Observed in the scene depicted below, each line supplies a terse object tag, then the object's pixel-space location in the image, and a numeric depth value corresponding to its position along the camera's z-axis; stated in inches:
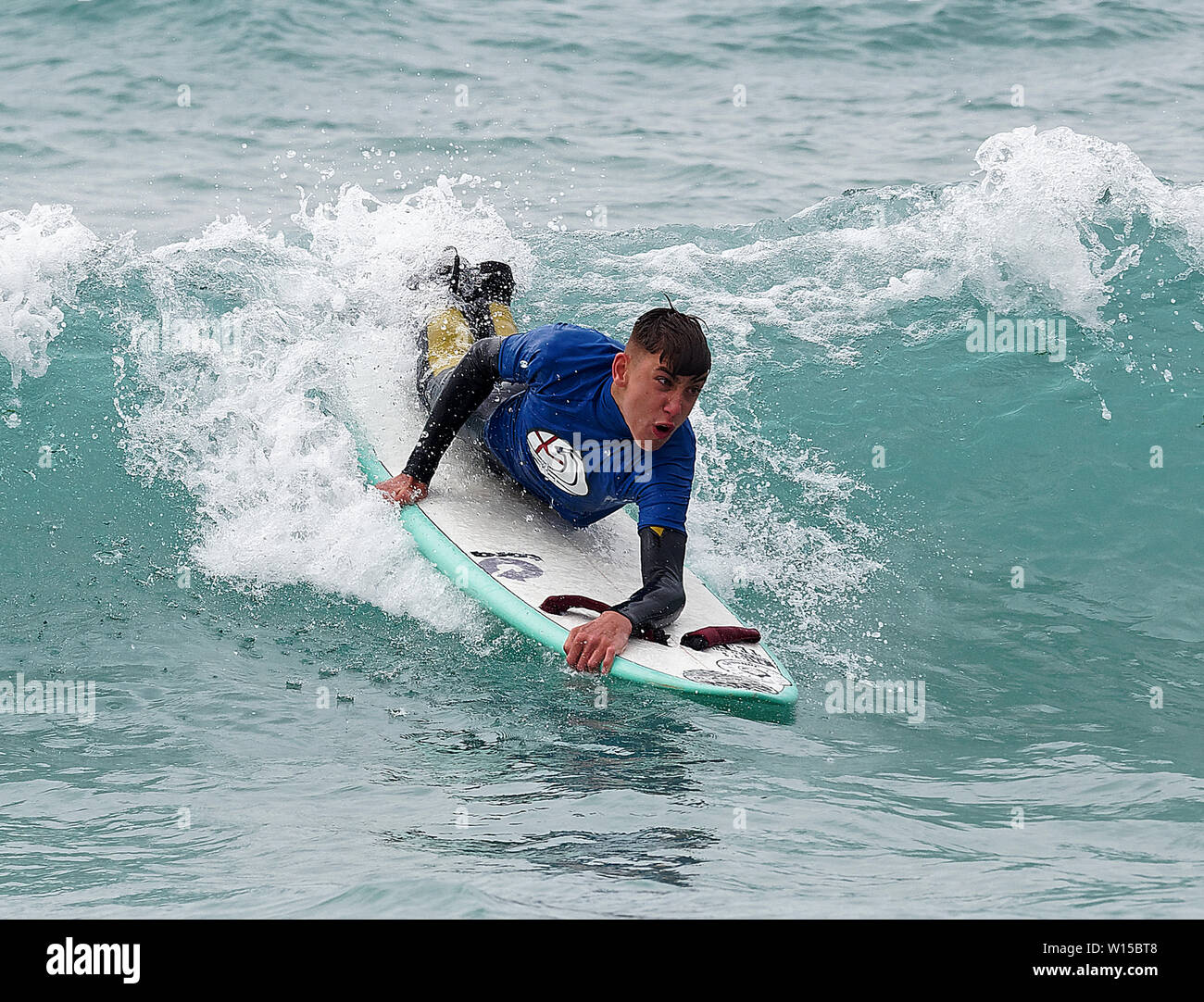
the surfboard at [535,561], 358.6
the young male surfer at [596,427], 359.9
